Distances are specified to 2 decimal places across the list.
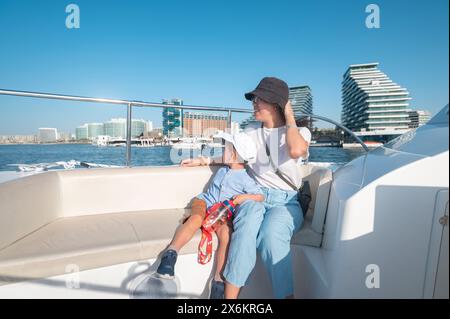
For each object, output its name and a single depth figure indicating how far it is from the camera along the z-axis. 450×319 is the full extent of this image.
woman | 1.23
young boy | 1.32
